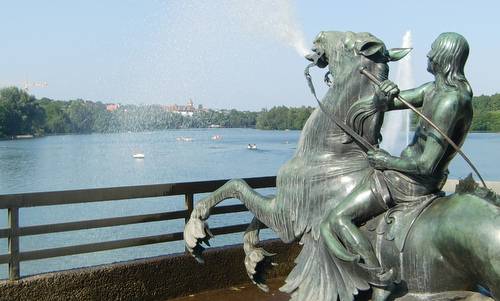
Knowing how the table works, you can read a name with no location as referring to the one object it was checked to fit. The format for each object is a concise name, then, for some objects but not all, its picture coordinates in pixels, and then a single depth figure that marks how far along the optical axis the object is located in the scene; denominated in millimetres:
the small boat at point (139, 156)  34875
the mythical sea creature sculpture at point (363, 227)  3125
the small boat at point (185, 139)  61969
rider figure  3264
